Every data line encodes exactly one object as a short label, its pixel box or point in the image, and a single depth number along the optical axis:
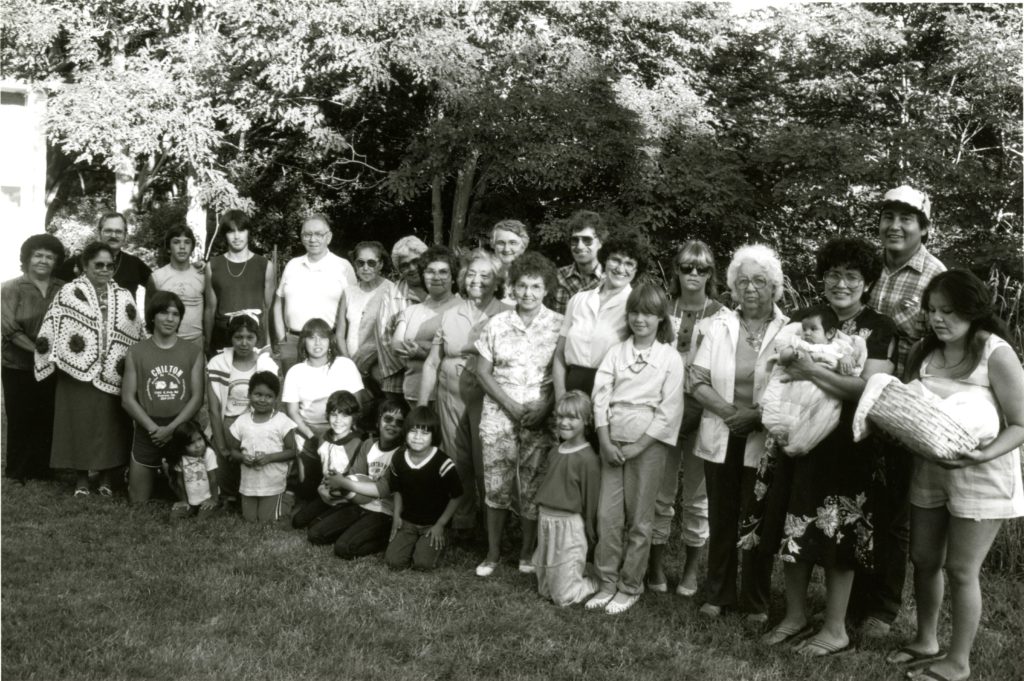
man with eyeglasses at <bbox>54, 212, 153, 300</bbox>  7.10
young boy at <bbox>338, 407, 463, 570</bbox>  5.47
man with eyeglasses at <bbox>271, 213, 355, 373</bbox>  6.86
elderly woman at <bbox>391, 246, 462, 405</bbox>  5.99
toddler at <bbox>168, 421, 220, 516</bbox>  6.33
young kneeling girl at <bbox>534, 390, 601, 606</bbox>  4.91
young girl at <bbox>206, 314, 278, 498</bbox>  6.56
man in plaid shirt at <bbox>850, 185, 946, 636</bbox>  4.43
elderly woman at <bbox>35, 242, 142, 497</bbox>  6.79
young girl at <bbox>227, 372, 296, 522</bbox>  6.27
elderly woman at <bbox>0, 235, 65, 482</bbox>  7.09
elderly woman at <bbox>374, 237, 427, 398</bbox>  6.34
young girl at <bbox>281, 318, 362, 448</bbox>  6.42
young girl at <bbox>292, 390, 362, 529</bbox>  6.05
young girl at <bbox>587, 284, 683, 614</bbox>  4.77
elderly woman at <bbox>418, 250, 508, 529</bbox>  5.63
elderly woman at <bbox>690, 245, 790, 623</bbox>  4.52
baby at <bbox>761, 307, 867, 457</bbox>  4.03
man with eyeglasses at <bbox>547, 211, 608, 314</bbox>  5.52
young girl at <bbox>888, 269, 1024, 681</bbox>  3.79
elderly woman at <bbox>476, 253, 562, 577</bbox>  5.28
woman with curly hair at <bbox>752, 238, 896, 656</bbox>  4.09
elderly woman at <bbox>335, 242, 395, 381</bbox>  6.68
